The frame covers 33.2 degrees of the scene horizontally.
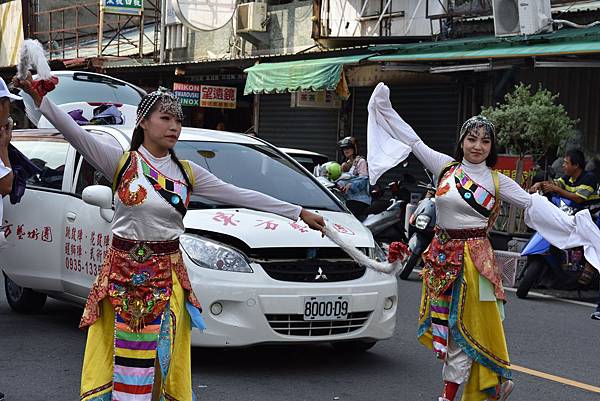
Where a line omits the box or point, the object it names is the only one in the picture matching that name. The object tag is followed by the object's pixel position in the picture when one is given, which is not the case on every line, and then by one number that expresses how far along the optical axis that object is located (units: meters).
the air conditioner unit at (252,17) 21.48
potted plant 12.14
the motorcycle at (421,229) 12.27
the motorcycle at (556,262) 10.89
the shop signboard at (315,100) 19.53
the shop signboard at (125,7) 24.47
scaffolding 26.70
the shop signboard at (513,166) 12.58
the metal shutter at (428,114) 17.83
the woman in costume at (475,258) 5.74
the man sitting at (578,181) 10.78
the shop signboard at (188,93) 21.36
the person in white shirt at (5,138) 5.29
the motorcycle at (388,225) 13.30
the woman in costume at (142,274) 4.53
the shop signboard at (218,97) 21.78
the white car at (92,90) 14.05
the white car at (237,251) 6.48
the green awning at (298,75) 16.97
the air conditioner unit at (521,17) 13.63
